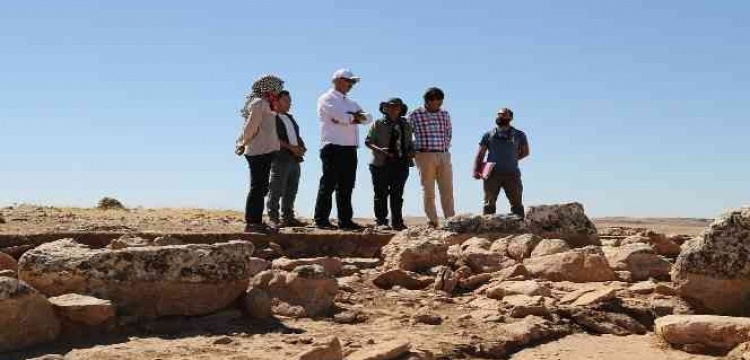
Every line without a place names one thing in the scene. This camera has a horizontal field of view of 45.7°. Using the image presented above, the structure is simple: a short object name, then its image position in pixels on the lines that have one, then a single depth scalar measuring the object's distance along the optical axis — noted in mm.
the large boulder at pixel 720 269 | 5977
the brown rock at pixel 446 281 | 6578
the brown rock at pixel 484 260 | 7285
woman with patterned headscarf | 8500
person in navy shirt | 10453
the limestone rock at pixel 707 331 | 5074
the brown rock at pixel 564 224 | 8891
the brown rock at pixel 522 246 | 7738
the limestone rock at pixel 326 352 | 4172
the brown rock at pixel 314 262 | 6758
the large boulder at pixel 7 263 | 6496
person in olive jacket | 10258
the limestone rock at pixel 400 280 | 6727
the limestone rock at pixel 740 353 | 4762
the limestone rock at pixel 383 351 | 4348
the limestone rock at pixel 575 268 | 6828
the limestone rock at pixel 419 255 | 7234
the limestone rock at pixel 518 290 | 6164
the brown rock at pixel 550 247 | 7531
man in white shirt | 9633
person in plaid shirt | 10453
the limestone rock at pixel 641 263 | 7130
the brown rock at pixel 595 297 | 5965
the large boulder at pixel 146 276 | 5273
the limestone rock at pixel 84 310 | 4867
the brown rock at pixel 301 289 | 5598
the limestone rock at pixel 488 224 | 8930
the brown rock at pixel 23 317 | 4648
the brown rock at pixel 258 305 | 5438
